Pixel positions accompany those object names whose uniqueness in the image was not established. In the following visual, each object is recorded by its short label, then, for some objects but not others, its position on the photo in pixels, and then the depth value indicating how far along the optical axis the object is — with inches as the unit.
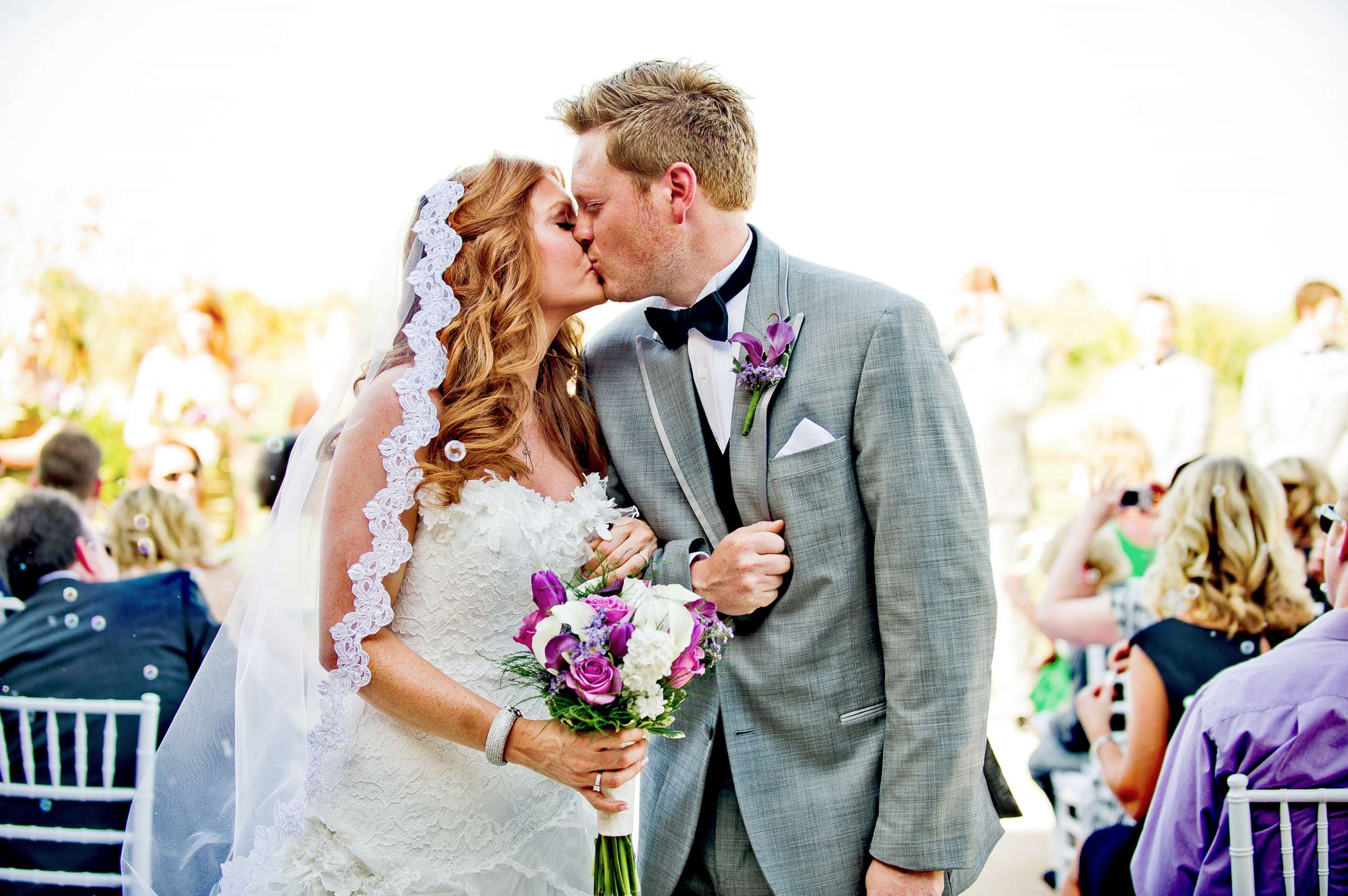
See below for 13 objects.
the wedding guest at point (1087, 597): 140.3
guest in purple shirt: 81.4
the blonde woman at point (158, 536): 136.4
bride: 65.7
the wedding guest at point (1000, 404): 227.3
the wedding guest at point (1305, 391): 212.2
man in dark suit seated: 107.0
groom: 63.6
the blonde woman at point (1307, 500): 134.4
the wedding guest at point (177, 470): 168.9
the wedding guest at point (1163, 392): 223.0
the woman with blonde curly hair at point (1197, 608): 109.3
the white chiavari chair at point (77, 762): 99.5
